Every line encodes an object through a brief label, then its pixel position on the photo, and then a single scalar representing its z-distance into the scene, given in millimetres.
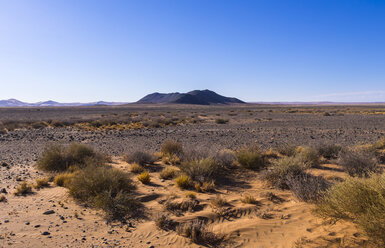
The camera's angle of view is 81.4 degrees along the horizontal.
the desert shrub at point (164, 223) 4668
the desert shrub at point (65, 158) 8461
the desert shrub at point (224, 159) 8538
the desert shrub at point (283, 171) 6629
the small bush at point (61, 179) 7007
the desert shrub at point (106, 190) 5188
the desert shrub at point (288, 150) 9969
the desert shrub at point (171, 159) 9531
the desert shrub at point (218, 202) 5473
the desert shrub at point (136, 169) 8430
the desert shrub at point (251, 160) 8617
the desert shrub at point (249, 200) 5648
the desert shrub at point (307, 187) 5461
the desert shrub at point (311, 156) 8633
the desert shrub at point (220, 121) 31281
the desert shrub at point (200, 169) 7217
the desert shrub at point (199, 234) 4211
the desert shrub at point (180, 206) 5410
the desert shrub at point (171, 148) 10617
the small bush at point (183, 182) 6799
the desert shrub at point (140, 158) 9297
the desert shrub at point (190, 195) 6005
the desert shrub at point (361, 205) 3453
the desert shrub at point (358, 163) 7154
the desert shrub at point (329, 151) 9797
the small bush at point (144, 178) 7211
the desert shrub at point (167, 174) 7727
